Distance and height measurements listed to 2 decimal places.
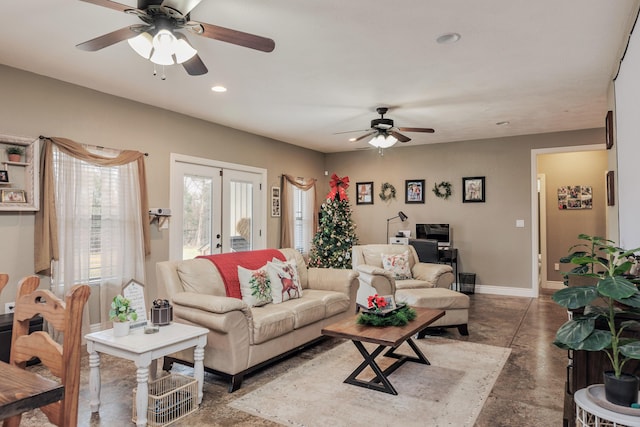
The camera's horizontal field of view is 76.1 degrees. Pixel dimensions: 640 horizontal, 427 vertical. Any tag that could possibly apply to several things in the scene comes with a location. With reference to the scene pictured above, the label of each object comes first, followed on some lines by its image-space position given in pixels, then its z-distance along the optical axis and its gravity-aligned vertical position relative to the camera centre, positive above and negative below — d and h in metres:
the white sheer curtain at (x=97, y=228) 4.00 -0.04
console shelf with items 3.61 +0.44
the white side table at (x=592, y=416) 1.49 -0.73
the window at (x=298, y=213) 7.17 +0.18
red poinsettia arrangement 3.32 -0.65
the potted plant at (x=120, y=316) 2.60 -0.58
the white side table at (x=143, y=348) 2.39 -0.77
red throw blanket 3.68 -0.38
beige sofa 2.99 -0.77
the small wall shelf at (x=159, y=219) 4.91 +0.06
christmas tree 6.44 -0.16
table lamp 7.62 +0.13
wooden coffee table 2.87 -0.81
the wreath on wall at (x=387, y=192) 7.87 +0.60
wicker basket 2.47 -1.10
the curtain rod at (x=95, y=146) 3.88 +0.83
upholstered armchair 4.64 -0.61
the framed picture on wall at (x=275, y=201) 6.98 +0.38
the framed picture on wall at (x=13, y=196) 3.59 +0.26
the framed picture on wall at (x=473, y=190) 7.04 +0.57
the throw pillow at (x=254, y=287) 3.63 -0.57
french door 5.30 +0.24
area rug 2.57 -1.22
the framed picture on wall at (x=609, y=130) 3.88 +0.90
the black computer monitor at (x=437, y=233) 7.15 -0.18
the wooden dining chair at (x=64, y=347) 1.22 -0.39
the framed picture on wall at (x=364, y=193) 8.12 +0.60
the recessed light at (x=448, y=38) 3.06 +1.40
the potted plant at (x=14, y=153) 3.65 +0.64
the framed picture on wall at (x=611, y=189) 3.78 +0.31
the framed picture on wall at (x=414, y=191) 7.57 +0.60
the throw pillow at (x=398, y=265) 5.14 -0.54
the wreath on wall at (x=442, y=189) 7.31 +0.60
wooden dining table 1.03 -0.44
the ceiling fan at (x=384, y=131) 4.96 +1.13
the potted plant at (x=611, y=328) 1.51 -0.42
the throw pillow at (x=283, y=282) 3.82 -0.56
